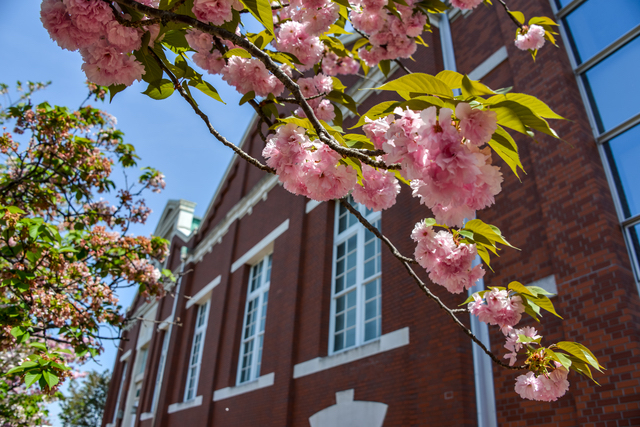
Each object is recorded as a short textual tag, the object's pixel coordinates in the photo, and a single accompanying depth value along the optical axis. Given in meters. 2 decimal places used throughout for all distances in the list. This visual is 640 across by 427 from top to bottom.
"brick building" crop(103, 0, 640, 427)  5.11
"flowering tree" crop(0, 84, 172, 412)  4.77
